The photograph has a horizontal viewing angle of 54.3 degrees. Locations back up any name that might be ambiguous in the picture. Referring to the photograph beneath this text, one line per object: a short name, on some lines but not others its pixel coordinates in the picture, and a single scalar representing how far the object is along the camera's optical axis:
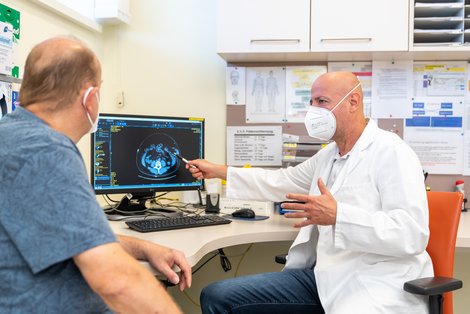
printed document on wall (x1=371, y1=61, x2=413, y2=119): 2.49
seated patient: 0.81
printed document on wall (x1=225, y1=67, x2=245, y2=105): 2.57
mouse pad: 2.03
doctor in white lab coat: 1.40
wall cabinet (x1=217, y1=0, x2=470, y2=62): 2.19
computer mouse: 2.03
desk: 1.45
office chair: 1.40
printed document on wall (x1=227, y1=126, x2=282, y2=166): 2.58
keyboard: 1.63
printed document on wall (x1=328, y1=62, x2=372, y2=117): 2.51
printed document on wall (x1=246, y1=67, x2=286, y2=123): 2.57
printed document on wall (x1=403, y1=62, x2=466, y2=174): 2.47
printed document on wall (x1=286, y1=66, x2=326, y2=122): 2.54
